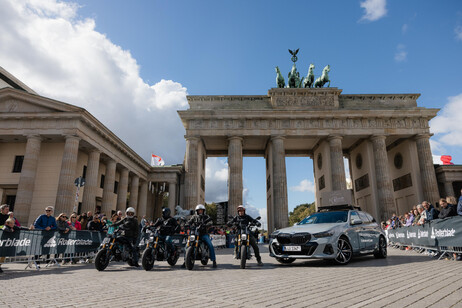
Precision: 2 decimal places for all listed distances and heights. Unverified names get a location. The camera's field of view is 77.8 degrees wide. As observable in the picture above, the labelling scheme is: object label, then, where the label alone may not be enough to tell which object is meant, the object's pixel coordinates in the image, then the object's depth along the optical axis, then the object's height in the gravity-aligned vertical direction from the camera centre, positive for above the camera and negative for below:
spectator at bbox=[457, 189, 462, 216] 9.02 +0.61
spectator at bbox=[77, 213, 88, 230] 13.32 +0.38
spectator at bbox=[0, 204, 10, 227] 9.90 +0.54
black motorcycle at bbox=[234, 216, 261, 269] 8.13 -0.37
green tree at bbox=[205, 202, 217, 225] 81.44 +5.31
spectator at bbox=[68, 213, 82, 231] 11.74 +0.23
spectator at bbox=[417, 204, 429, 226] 11.50 +0.55
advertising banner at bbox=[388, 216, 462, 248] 9.12 -0.19
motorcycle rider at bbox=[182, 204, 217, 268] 8.39 +0.17
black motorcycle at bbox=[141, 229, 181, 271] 8.04 -0.69
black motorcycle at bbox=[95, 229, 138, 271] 8.14 -0.60
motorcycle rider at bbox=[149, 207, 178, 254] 8.71 +0.09
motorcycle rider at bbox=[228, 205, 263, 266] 8.67 +0.17
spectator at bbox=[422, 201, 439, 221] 11.13 +0.61
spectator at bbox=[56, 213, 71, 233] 10.53 +0.24
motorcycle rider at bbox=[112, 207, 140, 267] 8.64 +0.01
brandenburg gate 32.31 +10.88
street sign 14.92 +2.45
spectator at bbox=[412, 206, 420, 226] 13.18 +0.37
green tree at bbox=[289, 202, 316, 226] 94.90 +5.48
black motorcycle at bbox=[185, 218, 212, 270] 7.98 -0.54
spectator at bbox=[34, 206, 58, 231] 9.70 +0.25
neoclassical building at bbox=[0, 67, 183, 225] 21.88 +6.52
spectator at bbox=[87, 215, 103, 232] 12.26 +0.19
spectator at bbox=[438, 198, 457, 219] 9.73 +0.59
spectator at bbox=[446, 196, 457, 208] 9.83 +0.89
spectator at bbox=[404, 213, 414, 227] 14.69 +0.41
